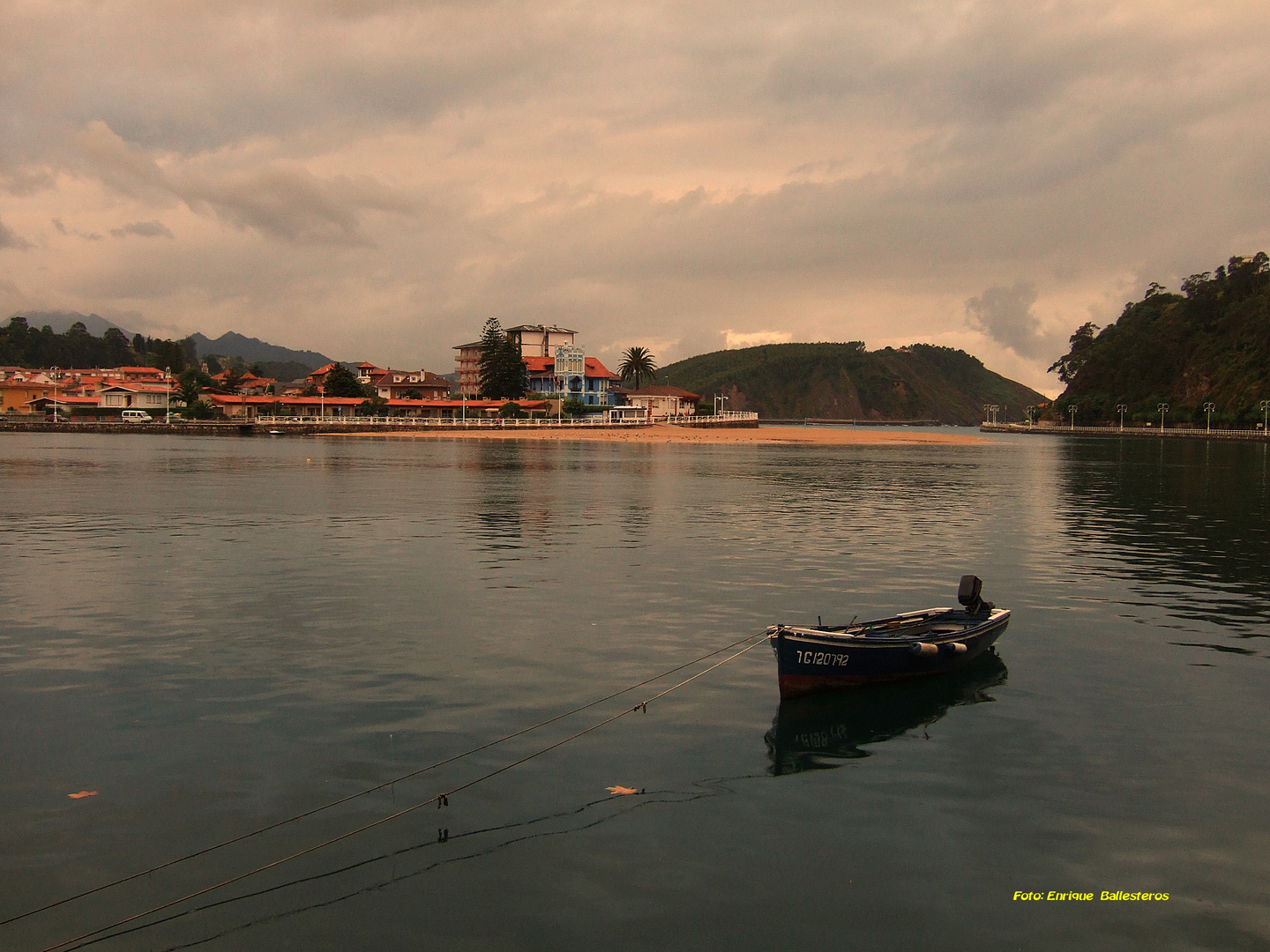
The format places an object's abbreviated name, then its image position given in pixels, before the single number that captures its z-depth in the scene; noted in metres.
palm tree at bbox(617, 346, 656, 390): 186.21
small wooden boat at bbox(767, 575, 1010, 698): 14.69
